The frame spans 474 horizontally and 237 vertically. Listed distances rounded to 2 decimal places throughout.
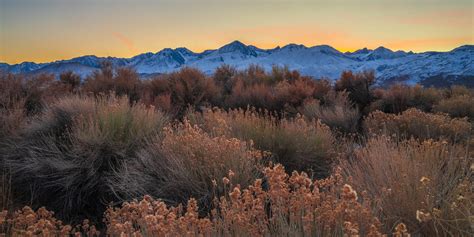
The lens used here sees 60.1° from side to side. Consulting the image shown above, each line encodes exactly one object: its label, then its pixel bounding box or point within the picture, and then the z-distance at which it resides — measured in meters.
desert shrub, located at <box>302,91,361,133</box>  10.65
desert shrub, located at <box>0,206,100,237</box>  2.73
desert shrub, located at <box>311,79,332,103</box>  14.31
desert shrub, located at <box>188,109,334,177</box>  6.57
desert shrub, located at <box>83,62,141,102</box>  13.18
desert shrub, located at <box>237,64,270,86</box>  17.62
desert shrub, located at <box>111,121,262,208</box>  5.01
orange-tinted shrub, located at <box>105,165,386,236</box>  2.60
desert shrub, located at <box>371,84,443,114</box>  16.14
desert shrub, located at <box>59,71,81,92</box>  16.80
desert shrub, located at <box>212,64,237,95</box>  16.92
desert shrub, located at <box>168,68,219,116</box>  12.99
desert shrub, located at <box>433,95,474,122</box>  13.53
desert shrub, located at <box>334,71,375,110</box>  16.64
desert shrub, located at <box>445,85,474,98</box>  19.15
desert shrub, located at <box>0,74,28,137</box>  7.54
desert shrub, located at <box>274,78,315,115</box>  12.93
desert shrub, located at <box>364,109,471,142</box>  8.37
